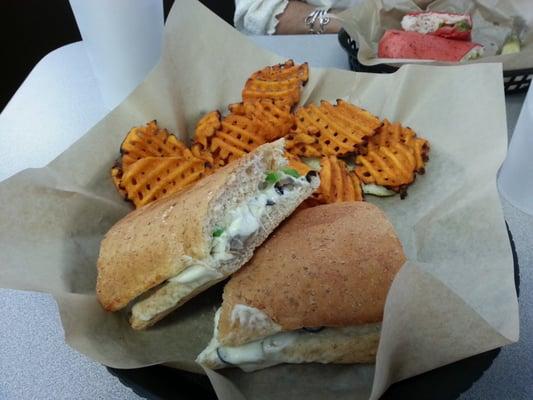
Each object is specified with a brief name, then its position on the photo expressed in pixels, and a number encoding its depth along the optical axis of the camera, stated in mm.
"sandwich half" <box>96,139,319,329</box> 255
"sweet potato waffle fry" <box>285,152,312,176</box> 315
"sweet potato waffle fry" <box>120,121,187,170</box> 335
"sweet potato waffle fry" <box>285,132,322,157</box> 369
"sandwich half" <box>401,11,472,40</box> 510
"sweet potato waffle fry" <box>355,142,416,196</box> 338
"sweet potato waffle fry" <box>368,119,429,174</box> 342
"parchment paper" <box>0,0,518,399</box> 212
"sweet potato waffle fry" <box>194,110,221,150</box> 363
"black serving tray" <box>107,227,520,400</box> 214
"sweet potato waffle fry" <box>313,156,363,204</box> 318
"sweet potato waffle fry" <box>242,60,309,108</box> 385
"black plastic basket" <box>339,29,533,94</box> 430
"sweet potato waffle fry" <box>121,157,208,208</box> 325
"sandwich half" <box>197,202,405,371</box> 241
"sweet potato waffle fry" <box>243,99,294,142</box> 370
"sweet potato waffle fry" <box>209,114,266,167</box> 356
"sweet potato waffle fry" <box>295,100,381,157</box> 362
